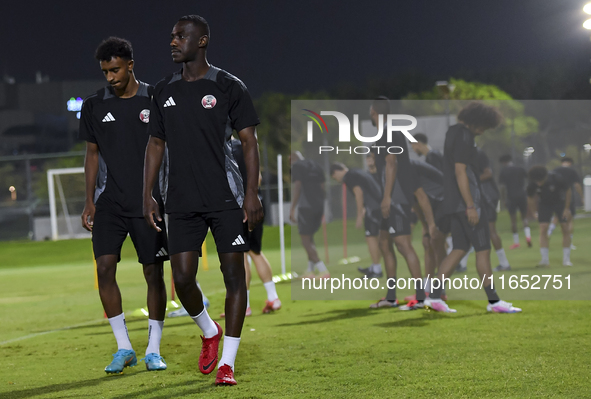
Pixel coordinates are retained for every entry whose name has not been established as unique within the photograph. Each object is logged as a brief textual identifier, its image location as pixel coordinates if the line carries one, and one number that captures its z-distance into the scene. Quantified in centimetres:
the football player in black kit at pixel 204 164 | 804
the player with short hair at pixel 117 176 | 904
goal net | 5722
